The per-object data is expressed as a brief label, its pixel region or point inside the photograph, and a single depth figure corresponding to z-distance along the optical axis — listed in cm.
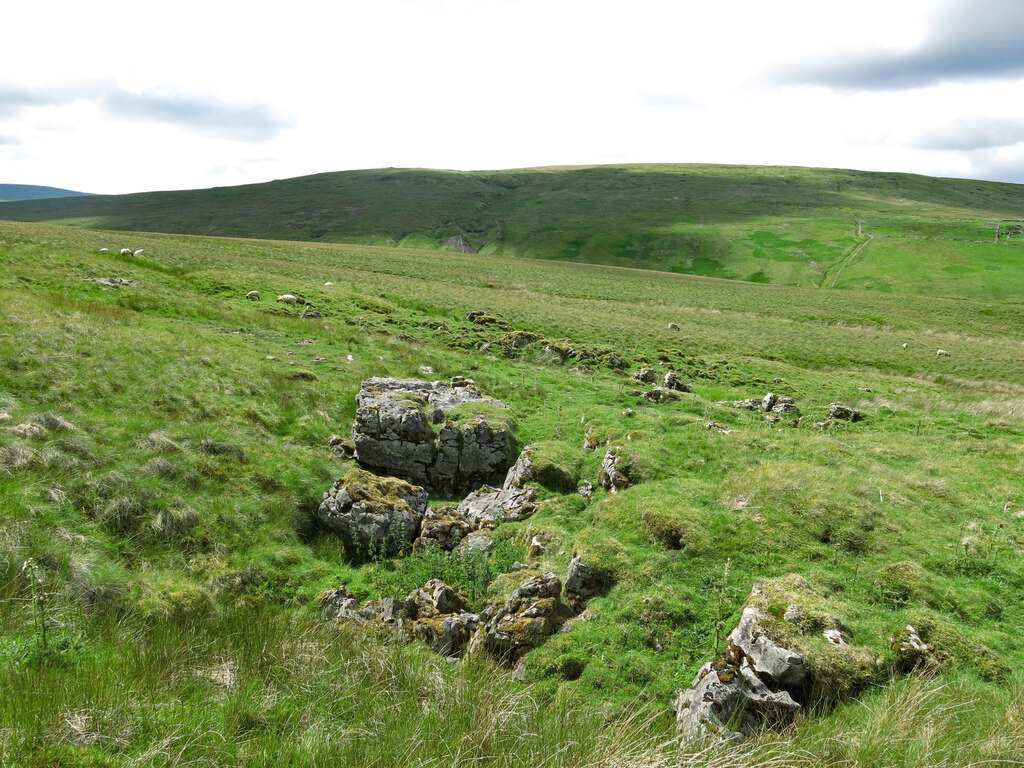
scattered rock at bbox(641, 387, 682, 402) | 2033
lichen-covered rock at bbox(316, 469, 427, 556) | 1073
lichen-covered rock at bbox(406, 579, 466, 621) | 849
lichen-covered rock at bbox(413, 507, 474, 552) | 1077
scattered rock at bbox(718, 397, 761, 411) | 2148
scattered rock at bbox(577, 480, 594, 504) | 1209
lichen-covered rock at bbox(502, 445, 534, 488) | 1284
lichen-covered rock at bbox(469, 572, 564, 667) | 761
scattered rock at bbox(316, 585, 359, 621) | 853
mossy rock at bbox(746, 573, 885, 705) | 613
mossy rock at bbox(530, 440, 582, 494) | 1273
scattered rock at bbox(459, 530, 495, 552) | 1052
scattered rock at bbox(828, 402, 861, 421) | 2056
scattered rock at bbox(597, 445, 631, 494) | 1199
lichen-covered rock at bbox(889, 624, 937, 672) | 655
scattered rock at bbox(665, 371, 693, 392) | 2384
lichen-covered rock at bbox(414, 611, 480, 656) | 786
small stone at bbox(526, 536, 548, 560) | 1002
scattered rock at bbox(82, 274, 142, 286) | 2749
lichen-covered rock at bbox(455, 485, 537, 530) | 1177
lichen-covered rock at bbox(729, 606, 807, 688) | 618
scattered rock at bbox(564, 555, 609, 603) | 866
